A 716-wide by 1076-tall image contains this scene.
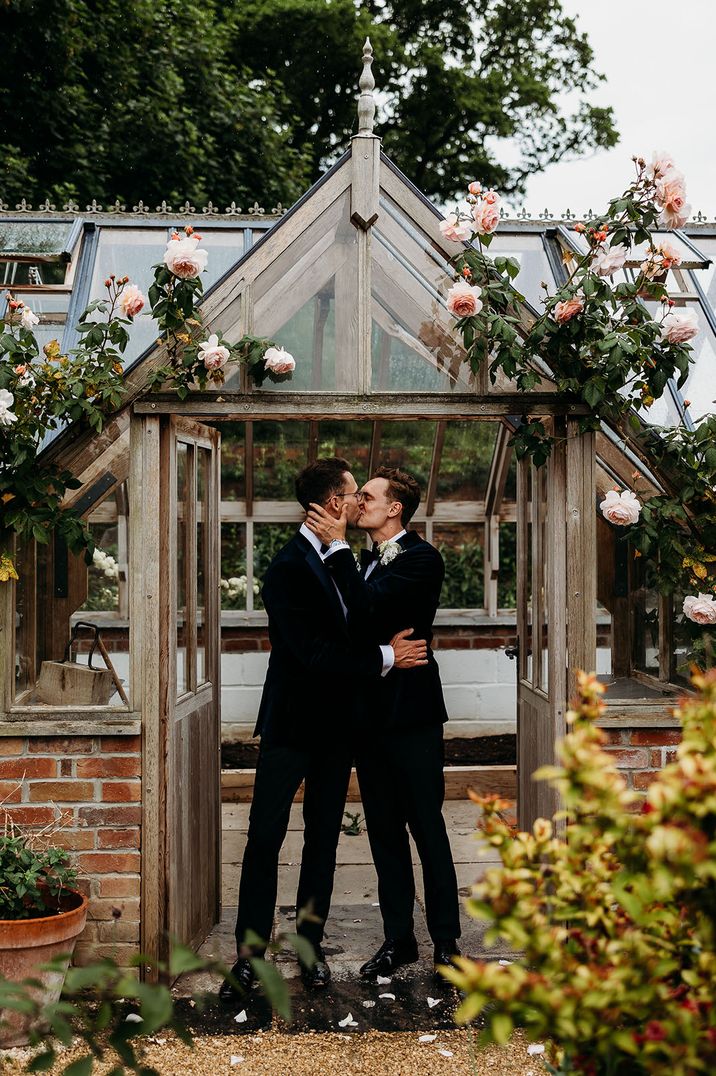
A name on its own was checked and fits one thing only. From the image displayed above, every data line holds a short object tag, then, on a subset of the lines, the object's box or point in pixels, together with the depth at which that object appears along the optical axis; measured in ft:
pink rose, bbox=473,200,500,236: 12.42
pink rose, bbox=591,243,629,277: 12.75
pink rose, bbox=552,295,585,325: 12.67
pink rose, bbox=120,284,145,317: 12.57
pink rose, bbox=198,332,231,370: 12.62
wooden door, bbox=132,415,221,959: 13.56
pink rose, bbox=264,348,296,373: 12.91
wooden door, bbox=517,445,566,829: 13.93
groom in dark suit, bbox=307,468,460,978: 13.71
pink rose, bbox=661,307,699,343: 12.89
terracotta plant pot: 12.04
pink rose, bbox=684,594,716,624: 13.21
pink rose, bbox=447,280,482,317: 12.57
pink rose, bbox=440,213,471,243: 12.57
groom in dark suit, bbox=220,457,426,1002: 13.25
